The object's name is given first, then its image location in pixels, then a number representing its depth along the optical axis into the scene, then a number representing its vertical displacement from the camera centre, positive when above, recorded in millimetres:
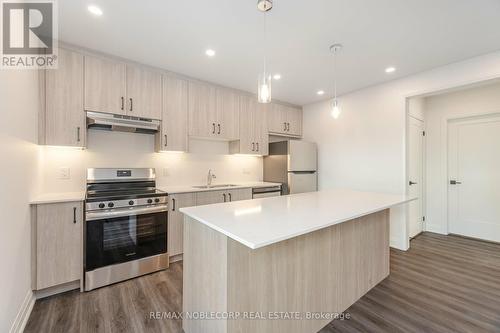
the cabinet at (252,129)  3873 +688
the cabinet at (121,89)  2506 +968
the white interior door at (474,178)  3553 -202
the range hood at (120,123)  2514 +543
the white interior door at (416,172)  3734 -104
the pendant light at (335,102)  2407 +716
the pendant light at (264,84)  1780 +685
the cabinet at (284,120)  4328 +960
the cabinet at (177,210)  2818 -554
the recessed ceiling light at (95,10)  1838 +1347
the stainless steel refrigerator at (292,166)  4031 +14
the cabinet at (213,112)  3307 +883
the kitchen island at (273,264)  1250 -671
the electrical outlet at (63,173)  2581 -62
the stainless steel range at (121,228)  2262 -677
